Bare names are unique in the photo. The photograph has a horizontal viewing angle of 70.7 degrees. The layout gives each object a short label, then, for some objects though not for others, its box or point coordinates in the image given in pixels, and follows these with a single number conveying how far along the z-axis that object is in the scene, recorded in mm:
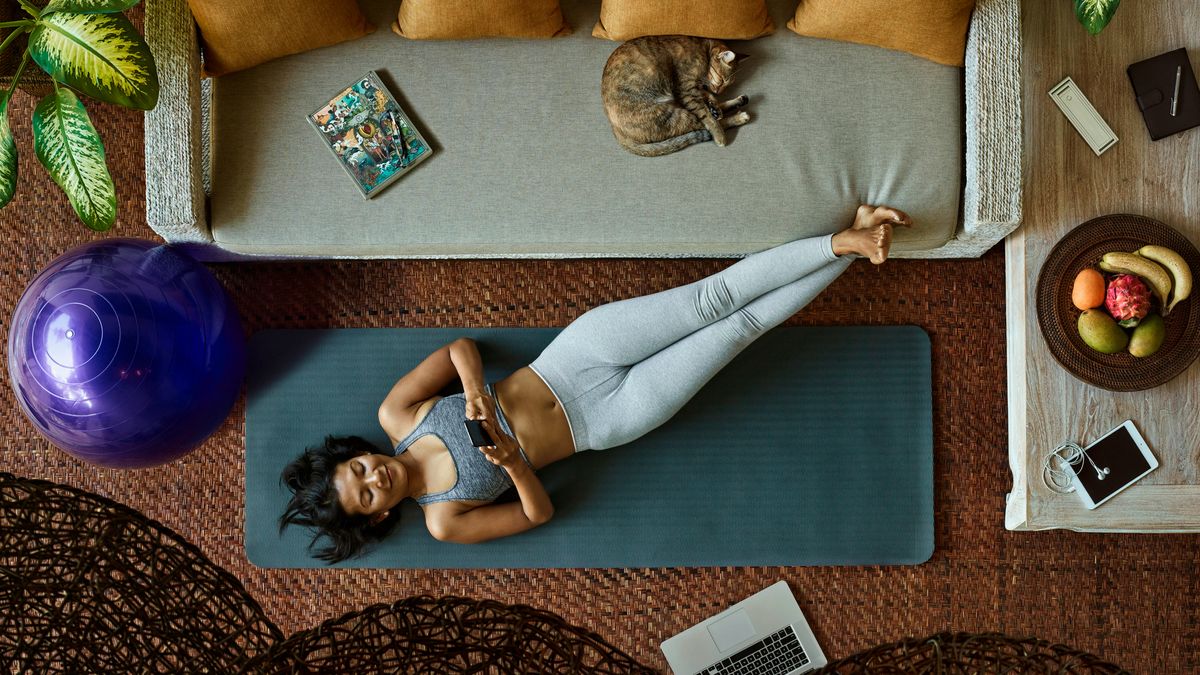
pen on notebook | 2094
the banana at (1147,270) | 2016
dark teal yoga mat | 2406
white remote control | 2094
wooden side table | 2088
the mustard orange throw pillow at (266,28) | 1990
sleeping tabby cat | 2057
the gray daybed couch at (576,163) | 2094
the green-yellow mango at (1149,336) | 2020
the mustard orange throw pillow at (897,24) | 1985
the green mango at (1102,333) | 2021
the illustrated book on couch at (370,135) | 2102
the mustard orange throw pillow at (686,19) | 2018
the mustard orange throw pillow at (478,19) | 2025
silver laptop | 2395
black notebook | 2098
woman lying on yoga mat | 2139
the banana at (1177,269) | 2018
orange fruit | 2035
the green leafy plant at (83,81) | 1809
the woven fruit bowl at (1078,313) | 2066
